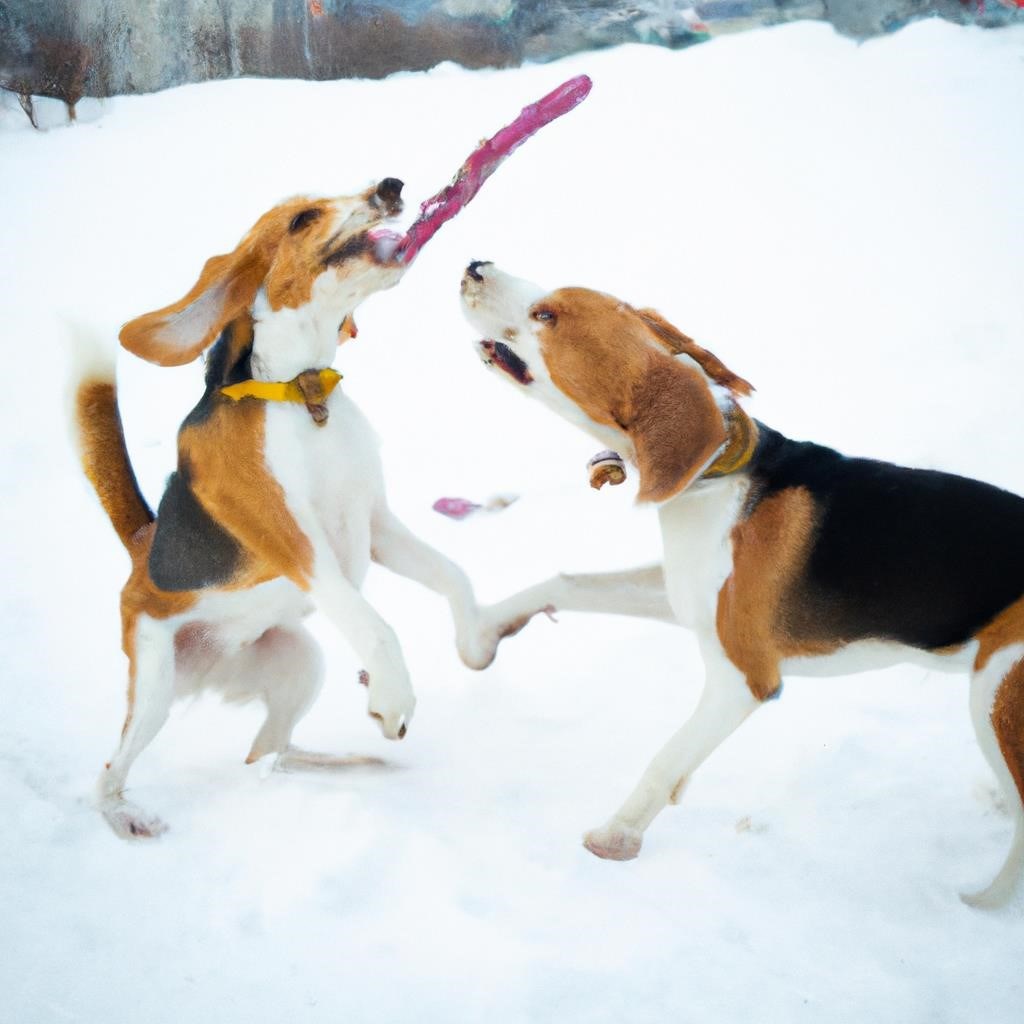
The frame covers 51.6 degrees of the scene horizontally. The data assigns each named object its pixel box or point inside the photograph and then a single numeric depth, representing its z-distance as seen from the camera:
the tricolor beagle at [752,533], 1.90
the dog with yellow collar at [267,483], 2.06
